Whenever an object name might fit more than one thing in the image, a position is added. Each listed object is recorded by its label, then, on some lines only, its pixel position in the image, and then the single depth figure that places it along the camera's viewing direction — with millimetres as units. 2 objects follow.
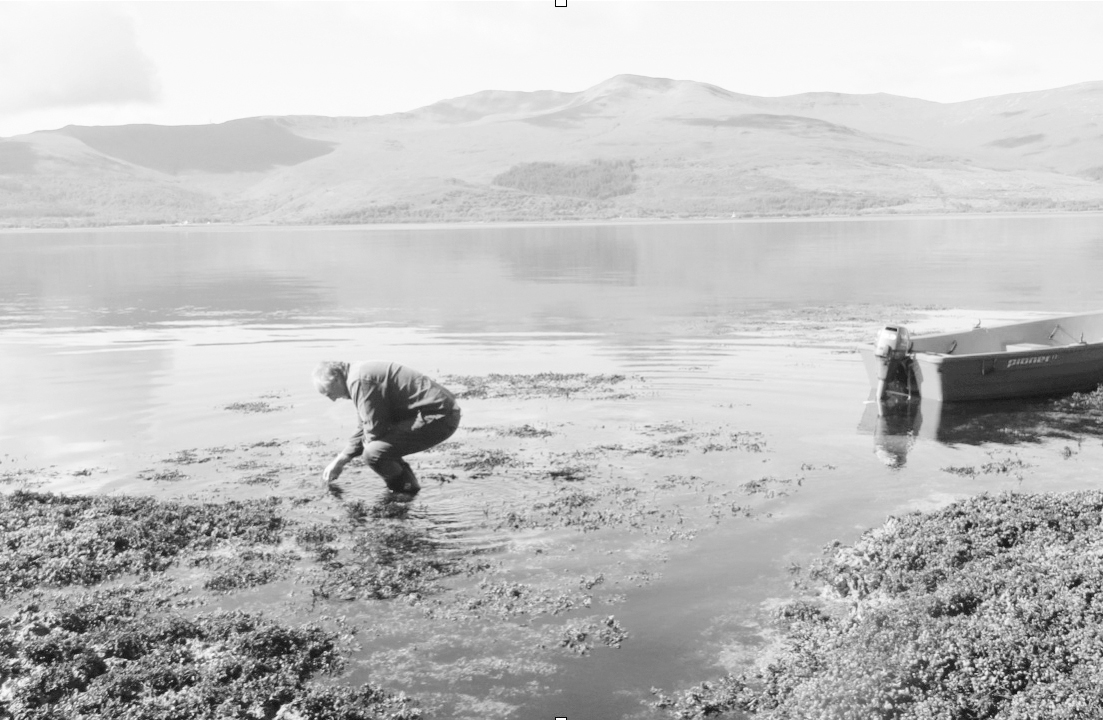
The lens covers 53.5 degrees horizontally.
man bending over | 12750
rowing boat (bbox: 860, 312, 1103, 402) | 19109
